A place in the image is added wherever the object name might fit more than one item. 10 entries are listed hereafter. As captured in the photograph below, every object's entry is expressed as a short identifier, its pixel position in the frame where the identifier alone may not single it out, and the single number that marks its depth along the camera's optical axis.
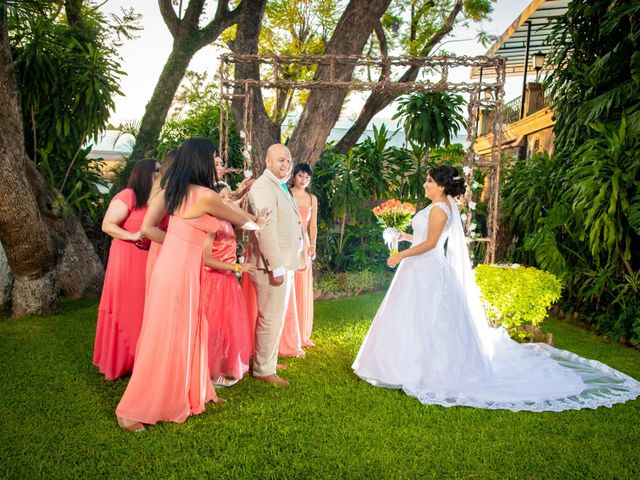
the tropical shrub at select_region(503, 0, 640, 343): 6.23
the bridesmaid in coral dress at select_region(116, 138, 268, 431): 3.50
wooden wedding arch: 6.86
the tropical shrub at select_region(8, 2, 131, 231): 7.71
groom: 4.30
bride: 4.40
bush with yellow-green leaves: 5.51
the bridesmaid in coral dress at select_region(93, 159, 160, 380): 4.59
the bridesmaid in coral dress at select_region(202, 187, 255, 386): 4.33
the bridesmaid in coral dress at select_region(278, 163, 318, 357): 5.45
